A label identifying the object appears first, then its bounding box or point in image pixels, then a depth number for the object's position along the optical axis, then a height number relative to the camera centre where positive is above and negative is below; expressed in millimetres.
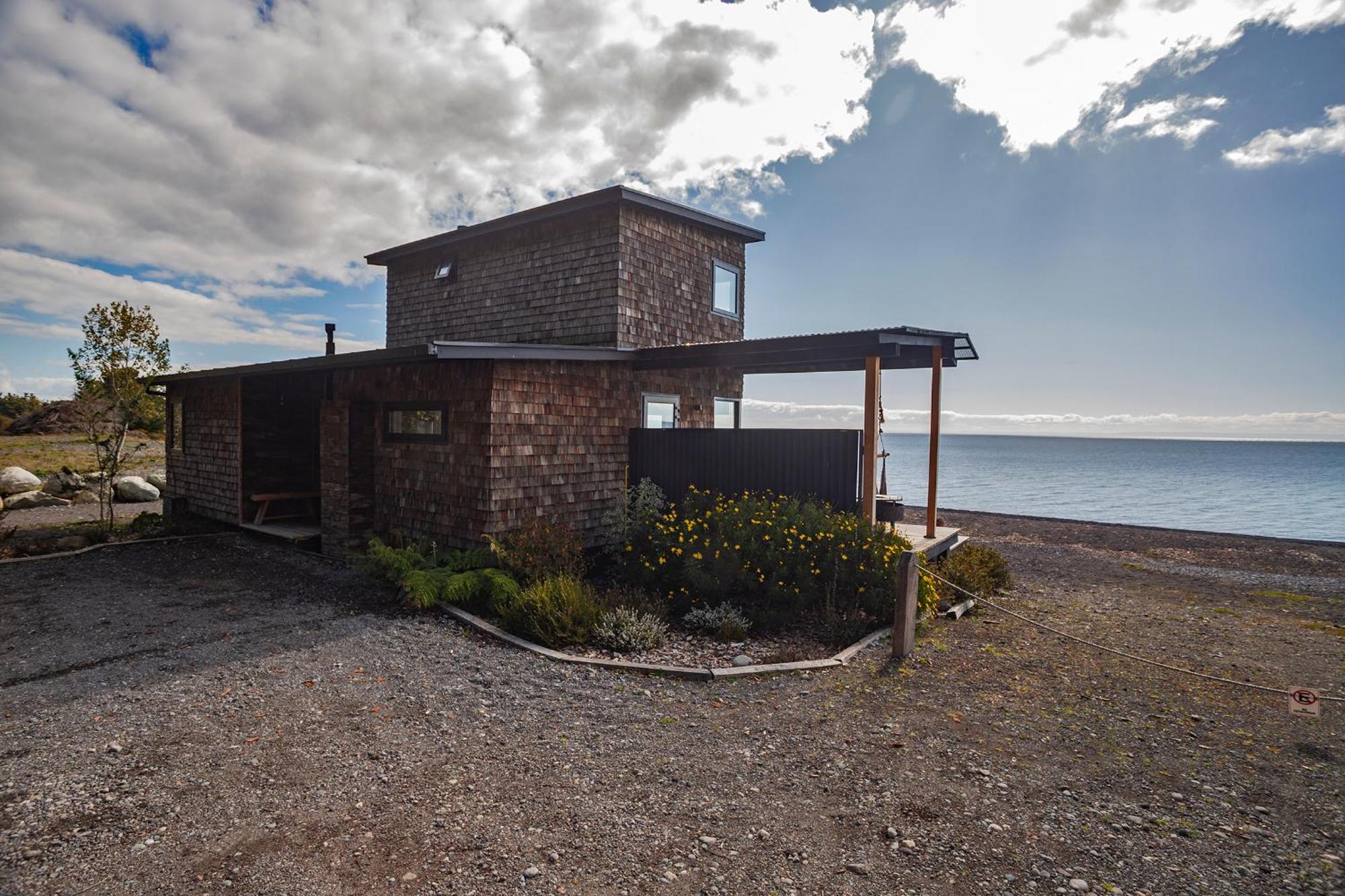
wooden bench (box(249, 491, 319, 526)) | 12724 -1664
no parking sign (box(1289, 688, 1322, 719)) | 4641 -1914
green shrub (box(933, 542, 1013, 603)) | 9633 -2142
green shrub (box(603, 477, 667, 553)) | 10734 -1505
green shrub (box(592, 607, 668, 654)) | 7035 -2317
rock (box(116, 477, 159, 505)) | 19375 -2344
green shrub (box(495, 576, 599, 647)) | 7176 -2208
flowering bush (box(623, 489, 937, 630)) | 8148 -1803
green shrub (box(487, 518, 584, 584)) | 8625 -1792
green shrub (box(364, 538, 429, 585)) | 8875 -2018
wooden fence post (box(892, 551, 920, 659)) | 6898 -1878
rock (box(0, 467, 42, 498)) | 18312 -2062
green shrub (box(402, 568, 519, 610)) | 8117 -2162
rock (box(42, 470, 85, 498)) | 19078 -2212
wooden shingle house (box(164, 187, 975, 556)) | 9742 +689
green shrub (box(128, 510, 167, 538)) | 12836 -2310
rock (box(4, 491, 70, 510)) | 17359 -2481
